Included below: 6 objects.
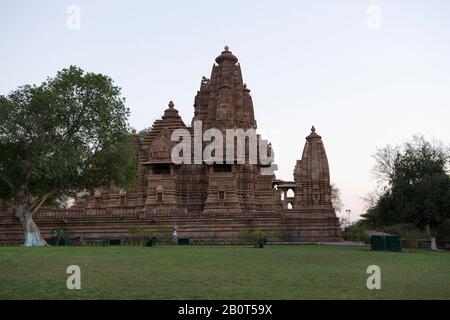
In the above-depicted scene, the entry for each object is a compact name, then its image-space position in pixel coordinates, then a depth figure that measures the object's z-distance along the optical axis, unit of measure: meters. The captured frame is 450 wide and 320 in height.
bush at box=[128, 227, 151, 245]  44.34
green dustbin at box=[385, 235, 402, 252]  34.91
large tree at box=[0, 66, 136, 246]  37.28
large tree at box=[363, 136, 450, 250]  40.62
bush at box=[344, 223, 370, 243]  48.54
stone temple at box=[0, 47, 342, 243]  45.97
